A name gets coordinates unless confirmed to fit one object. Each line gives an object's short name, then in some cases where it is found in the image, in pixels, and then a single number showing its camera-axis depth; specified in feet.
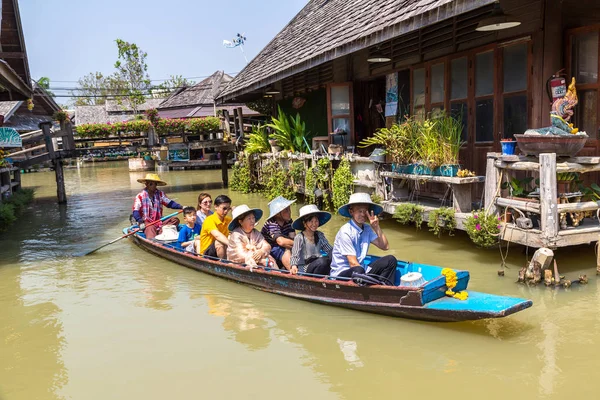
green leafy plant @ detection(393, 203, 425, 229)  30.25
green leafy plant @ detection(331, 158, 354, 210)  37.29
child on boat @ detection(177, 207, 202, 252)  31.78
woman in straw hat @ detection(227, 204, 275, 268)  23.87
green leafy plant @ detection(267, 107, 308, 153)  47.55
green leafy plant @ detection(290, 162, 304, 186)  45.66
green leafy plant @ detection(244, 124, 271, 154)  55.46
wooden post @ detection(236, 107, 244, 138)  64.48
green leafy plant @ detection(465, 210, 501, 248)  24.23
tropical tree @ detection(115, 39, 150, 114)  165.99
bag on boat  19.62
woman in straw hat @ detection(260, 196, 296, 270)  23.83
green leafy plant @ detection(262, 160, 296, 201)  49.24
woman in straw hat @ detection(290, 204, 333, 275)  21.97
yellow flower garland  18.24
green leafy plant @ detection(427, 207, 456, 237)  27.52
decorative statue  22.75
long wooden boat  17.31
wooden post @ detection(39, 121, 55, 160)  57.25
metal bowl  21.80
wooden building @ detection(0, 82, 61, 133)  75.36
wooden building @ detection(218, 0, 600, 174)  26.12
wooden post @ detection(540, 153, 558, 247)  21.56
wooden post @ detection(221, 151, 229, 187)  70.44
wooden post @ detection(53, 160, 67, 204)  61.21
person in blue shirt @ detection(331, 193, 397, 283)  20.30
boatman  34.27
